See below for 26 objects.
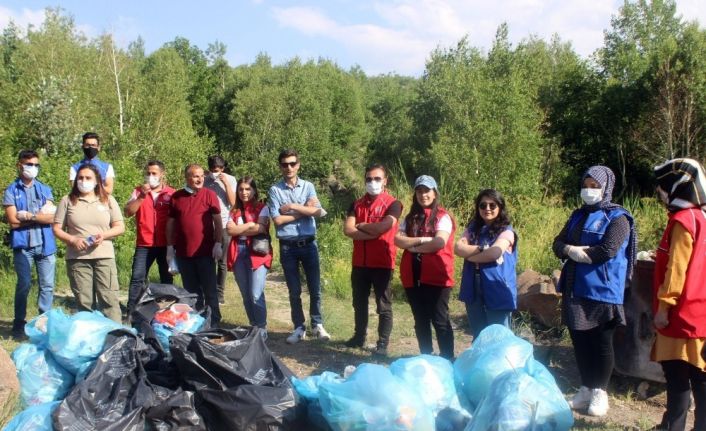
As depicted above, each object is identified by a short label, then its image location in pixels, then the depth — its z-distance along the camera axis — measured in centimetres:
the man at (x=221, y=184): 678
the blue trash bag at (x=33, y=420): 326
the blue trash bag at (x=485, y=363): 367
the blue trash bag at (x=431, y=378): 356
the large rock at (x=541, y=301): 600
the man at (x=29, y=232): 554
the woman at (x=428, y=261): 476
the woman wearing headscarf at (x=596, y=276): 395
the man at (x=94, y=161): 609
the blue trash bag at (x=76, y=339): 390
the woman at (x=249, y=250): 562
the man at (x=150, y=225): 623
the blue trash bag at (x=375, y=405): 319
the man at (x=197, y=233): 569
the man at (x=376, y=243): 523
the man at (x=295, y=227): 557
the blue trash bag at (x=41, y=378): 389
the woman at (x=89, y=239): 517
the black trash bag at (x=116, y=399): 332
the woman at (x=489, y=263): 444
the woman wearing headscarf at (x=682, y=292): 338
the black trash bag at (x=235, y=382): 342
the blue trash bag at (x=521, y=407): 305
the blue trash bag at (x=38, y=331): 422
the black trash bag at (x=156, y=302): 457
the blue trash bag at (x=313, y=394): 362
